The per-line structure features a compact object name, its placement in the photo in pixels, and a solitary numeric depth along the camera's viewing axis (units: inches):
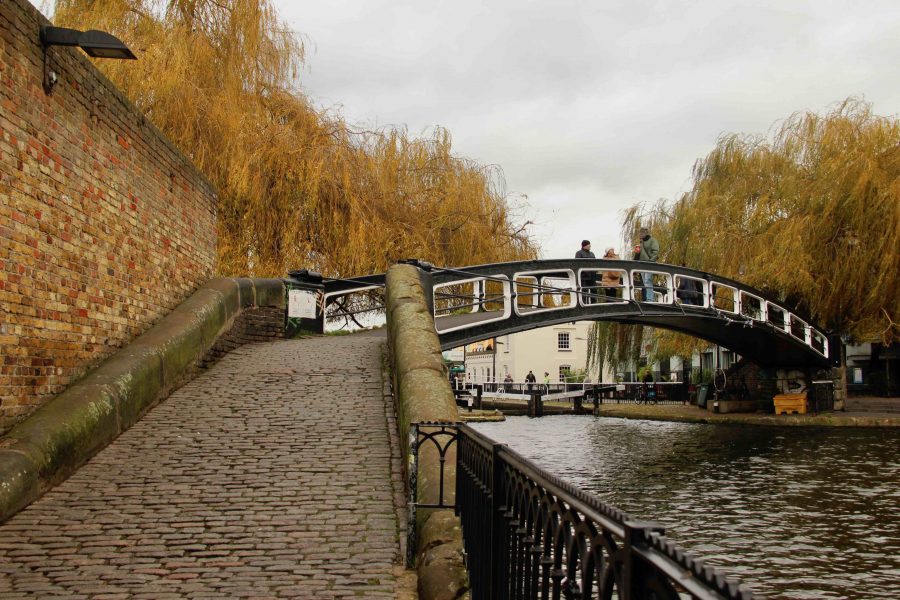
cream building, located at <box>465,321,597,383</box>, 2241.6
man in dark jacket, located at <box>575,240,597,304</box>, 739.4
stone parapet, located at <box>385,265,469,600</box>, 183.3
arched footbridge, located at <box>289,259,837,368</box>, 593.6
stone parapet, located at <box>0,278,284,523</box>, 236.2
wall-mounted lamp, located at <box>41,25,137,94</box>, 269.3
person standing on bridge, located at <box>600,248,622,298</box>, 770.7
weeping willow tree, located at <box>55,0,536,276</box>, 615.2
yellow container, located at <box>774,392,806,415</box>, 949.2
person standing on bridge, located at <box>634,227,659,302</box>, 761.6
